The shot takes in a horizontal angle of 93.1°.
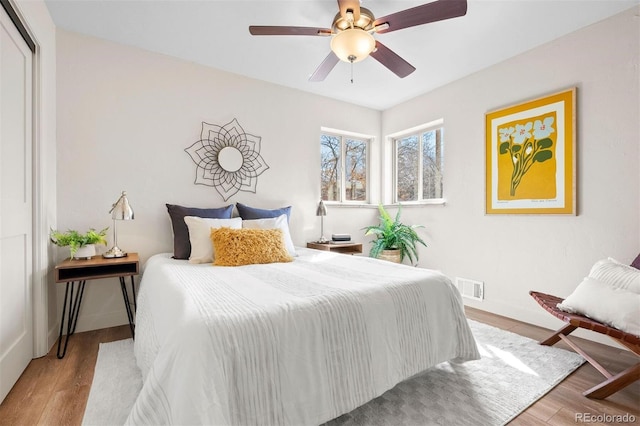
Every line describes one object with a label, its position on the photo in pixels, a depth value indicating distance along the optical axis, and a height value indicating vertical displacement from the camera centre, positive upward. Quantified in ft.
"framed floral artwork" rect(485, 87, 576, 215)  8.41 +1.65
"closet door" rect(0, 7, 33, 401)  5.44 +0.08
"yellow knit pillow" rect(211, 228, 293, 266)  7.45 -0.95
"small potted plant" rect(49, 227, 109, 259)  7.34 -0.80
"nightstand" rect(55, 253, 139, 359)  6.92 -1.51
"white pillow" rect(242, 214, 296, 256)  9.13 -0.46
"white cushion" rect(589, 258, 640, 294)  5.86 -1.30
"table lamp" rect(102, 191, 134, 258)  7.72 -0.09
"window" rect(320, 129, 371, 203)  13.50 +2.05
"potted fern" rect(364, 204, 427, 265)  12.71 -1.37
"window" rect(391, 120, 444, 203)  12.55 +2.11
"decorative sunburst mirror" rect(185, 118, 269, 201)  10.24 +1.81
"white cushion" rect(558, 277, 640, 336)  5.35 -1.78
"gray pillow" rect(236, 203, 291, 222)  10.13 -0.10
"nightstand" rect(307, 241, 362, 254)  11.51 -1.42
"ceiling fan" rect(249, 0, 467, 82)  5.72 +3.78
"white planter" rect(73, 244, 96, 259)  7.50 -1.07
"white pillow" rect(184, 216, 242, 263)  8.00 -0.71
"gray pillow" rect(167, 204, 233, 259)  8.52 -0.24
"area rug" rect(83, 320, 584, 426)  4.83 -3.30
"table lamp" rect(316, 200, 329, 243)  12.03 -0.07
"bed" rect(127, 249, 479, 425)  3.43 -1.82
